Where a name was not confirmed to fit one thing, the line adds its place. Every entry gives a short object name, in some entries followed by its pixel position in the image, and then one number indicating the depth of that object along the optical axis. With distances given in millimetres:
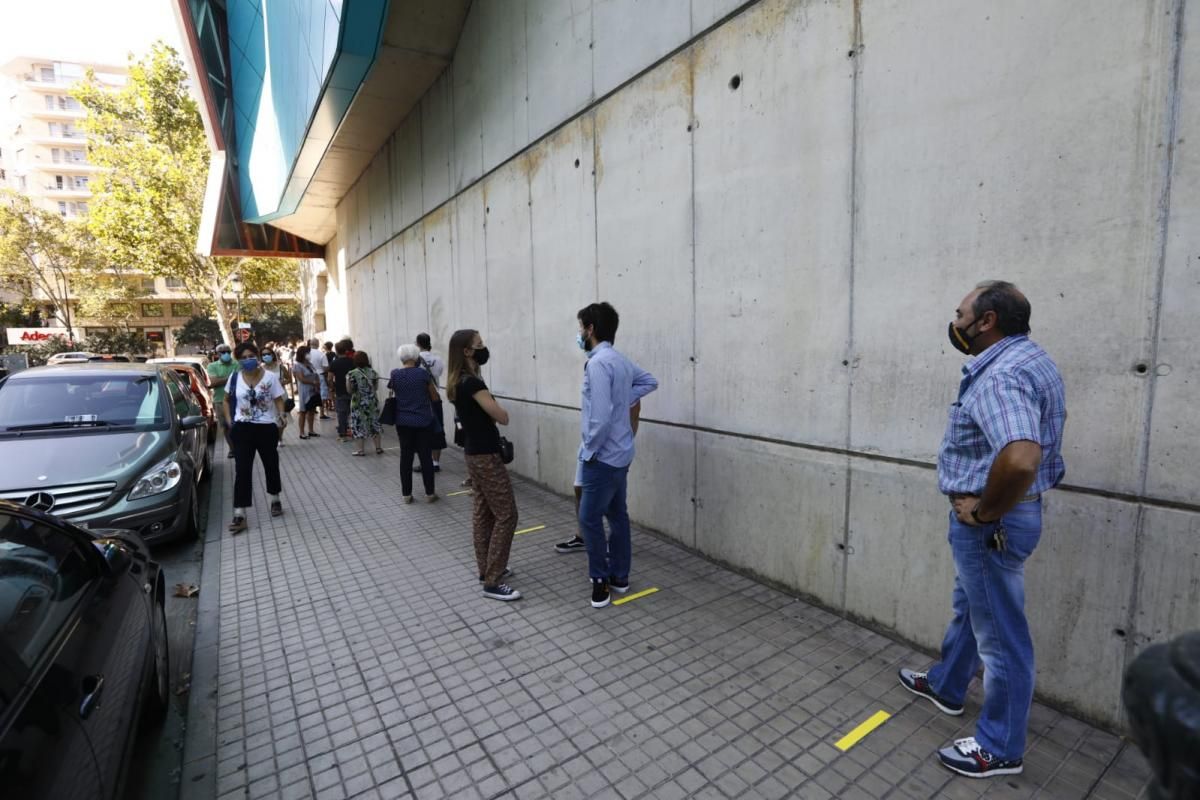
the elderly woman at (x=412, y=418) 6668
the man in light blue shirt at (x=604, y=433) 3801
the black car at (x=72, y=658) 1604
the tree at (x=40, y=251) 33125
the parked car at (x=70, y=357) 20522
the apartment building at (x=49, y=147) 58375
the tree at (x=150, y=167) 24156
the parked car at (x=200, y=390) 10938
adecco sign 34344
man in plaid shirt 2115
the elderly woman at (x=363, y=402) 9523
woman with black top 4090
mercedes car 4594
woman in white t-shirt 6012
